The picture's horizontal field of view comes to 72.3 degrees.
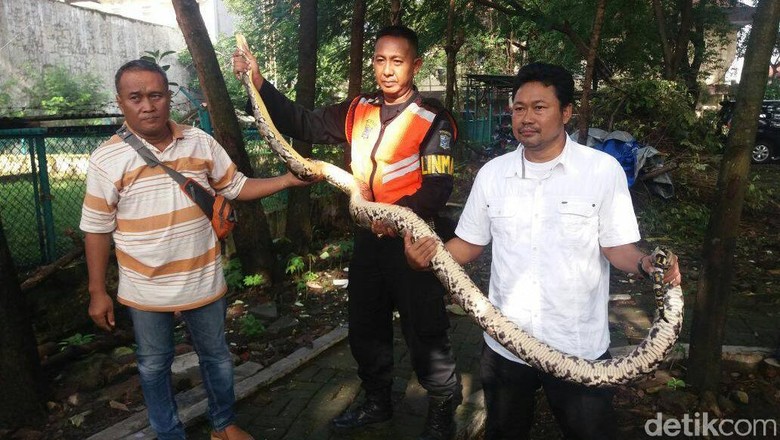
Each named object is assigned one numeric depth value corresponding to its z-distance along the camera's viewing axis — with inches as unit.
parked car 617.0
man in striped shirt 94.3
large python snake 76.7
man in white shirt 81.6
